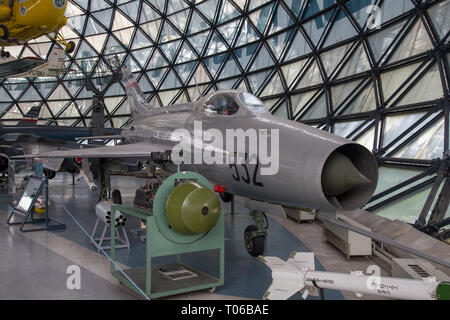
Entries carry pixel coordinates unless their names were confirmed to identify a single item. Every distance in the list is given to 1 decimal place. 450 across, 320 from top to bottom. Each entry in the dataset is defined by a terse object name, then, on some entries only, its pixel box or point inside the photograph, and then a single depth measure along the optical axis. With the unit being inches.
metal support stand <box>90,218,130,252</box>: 270.2
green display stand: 171.8
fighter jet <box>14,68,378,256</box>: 157.3
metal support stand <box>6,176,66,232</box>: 335.6
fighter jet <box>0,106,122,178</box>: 503.2
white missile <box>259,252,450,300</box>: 123.5
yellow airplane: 382.9
